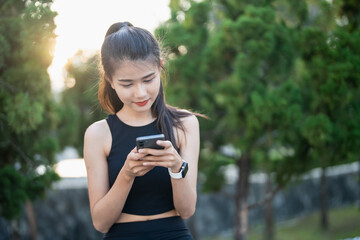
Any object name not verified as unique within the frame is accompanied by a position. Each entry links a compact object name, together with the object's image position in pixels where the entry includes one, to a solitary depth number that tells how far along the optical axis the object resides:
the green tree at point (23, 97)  3.58
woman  1.99
